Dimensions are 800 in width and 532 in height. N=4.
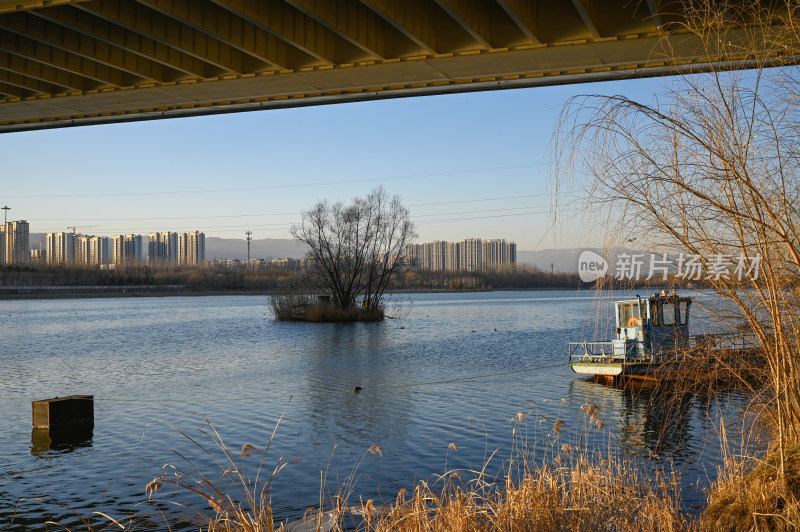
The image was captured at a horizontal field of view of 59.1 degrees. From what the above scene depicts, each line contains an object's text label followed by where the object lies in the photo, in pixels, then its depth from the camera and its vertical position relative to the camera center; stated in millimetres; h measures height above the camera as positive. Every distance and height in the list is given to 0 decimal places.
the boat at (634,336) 24712 -2016
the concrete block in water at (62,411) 16656 -2993
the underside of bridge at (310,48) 10664 +4004
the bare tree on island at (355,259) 63188 +2278
